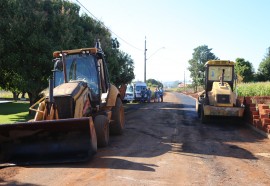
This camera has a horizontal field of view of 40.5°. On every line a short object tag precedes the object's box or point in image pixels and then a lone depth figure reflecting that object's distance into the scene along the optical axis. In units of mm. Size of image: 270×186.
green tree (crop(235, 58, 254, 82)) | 59625
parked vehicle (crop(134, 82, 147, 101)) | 37344
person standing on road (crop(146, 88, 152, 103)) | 39062
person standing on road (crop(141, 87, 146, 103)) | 37381
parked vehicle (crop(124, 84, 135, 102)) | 36406
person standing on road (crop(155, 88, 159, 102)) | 40719
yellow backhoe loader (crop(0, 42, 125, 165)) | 8016
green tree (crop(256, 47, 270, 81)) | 59094
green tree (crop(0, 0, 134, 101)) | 18578
